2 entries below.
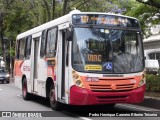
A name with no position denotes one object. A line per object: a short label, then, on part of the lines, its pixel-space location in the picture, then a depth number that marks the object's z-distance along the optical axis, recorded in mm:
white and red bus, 12922
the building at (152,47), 37406
